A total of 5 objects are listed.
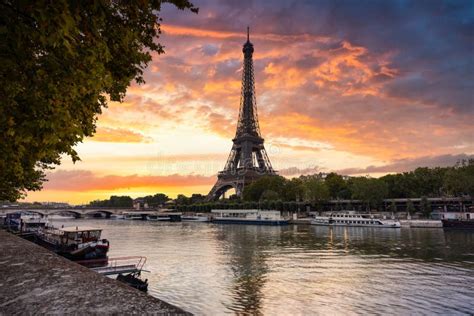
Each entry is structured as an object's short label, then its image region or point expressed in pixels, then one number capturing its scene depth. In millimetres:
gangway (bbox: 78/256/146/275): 25266
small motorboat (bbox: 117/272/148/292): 22719
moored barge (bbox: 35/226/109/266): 32375
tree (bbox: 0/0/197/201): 5609
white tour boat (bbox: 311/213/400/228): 77544
